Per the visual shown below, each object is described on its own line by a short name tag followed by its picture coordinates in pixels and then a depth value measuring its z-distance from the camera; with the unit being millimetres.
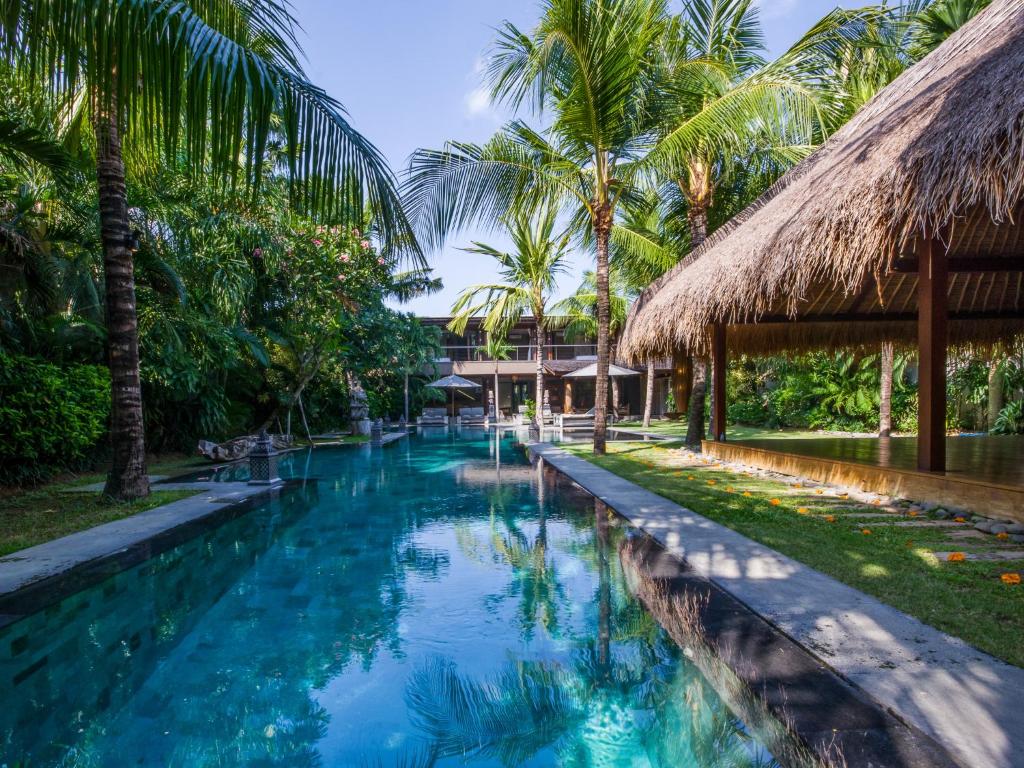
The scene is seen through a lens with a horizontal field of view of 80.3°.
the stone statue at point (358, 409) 20672
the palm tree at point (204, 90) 2613
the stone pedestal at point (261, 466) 9320
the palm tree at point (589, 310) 24656
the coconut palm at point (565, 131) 9789
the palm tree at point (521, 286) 22922
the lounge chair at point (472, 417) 29000
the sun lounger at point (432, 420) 28250
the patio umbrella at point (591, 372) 24391
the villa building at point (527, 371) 31016
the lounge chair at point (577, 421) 24281
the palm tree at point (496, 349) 28397
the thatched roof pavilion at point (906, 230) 4492
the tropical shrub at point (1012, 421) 13242
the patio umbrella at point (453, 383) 26600
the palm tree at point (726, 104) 9516
